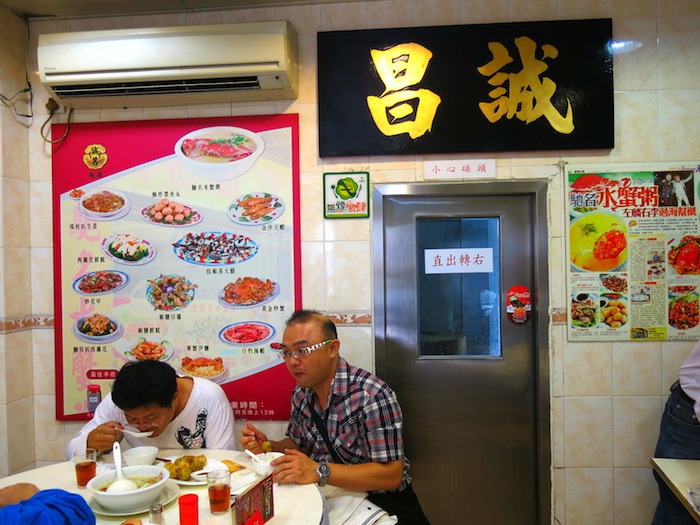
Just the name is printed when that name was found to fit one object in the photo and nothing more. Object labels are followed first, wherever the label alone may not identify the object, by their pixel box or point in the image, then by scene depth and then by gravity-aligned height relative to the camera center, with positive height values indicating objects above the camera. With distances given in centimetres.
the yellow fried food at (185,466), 180 -71
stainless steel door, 268 -41
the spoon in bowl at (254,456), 188 -71
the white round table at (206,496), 157 -77
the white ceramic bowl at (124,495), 156 -70
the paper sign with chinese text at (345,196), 269 +35
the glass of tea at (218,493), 158 -70
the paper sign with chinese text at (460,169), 265 +48
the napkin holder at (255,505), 145 -70
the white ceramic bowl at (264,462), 183 -72
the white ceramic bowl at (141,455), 182 -67
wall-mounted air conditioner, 248 +101
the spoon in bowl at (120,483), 159 -68
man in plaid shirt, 202 -65
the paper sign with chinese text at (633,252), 258 +3
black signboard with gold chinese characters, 257 +87
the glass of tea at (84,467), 178 -69
